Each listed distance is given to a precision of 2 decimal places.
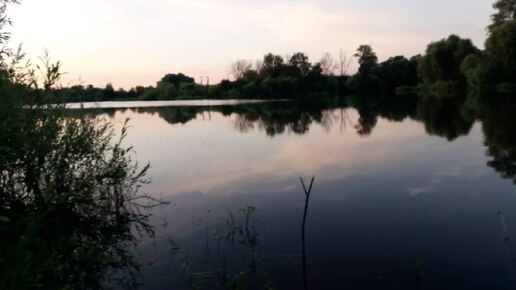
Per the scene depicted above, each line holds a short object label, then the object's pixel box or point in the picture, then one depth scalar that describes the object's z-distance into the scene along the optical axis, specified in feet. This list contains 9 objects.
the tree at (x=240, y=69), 466.29
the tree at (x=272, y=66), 425.52
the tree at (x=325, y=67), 447.26
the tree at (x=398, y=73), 380.78
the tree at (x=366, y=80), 367.04
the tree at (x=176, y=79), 542.40
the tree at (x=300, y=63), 430.20
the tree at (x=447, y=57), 306.35
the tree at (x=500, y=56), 228.22
